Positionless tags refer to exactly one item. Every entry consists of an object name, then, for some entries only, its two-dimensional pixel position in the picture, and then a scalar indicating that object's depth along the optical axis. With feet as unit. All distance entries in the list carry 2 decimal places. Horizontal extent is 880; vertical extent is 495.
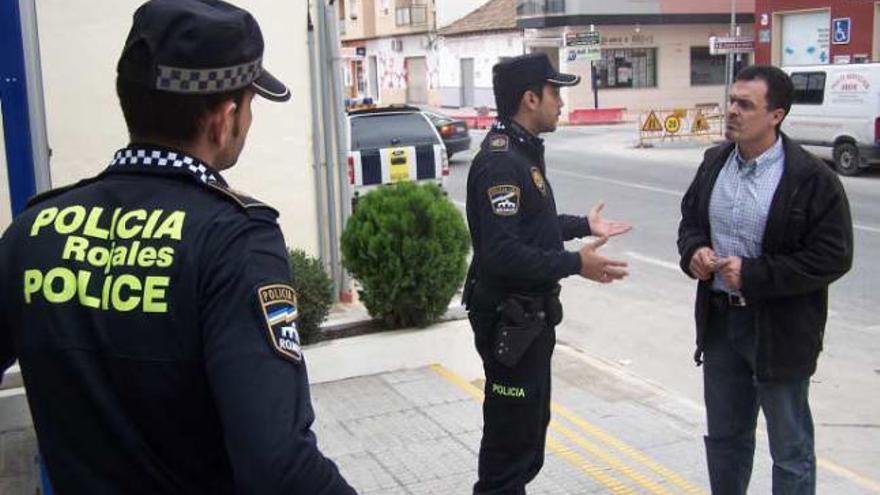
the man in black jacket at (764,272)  11.84
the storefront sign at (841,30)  90.53
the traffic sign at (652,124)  88.12
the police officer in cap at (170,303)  5.35
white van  59.31
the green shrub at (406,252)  21.40
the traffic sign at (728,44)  86.02
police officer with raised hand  12.76
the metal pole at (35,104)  12.32
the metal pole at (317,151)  25.62
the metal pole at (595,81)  128.57
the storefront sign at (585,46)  120.67
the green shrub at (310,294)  20.90
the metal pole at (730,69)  80.52
